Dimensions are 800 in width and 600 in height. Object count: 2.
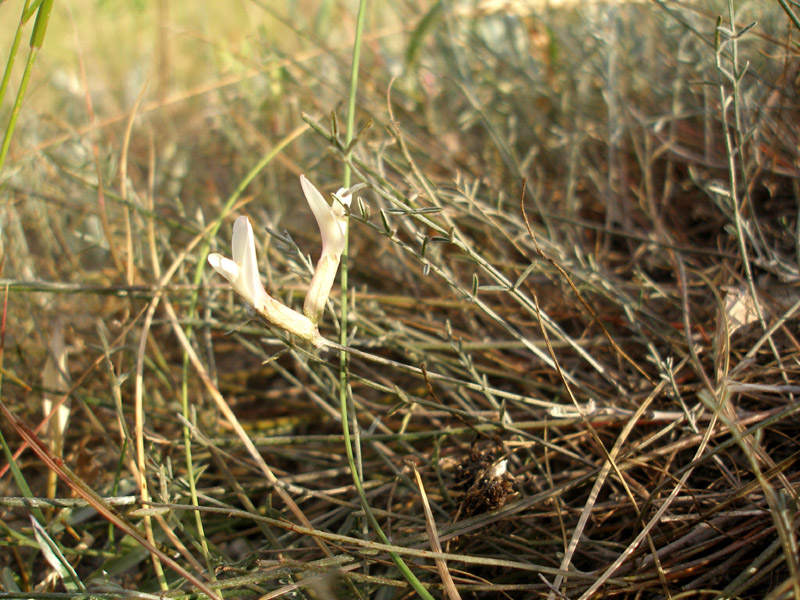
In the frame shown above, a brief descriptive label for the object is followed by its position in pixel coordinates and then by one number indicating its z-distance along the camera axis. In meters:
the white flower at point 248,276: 0.14
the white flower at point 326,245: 0.14
